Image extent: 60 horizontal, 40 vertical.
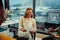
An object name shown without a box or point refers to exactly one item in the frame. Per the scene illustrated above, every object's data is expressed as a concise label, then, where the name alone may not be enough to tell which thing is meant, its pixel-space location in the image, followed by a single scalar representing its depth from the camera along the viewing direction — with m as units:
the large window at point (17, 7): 1.95
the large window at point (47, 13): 1.78
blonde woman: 1.91
